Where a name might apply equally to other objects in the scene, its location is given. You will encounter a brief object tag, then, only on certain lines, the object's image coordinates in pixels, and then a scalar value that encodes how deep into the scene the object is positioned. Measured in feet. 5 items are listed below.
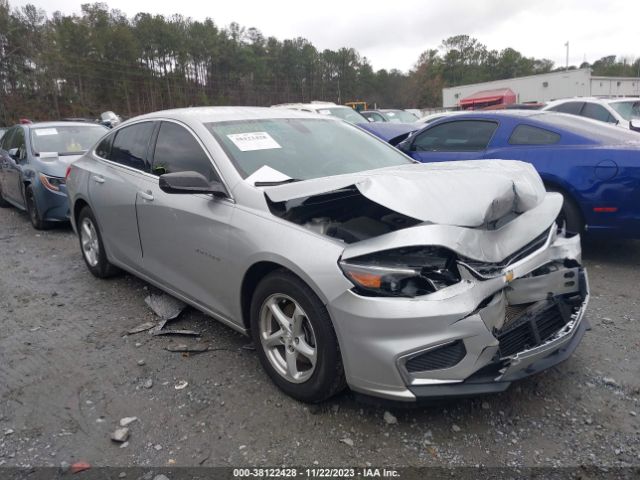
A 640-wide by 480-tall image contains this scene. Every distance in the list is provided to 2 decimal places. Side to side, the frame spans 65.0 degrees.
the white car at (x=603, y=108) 36.81
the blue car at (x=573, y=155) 14.97
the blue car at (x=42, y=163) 23.07
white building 120.57
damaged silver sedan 7.55
